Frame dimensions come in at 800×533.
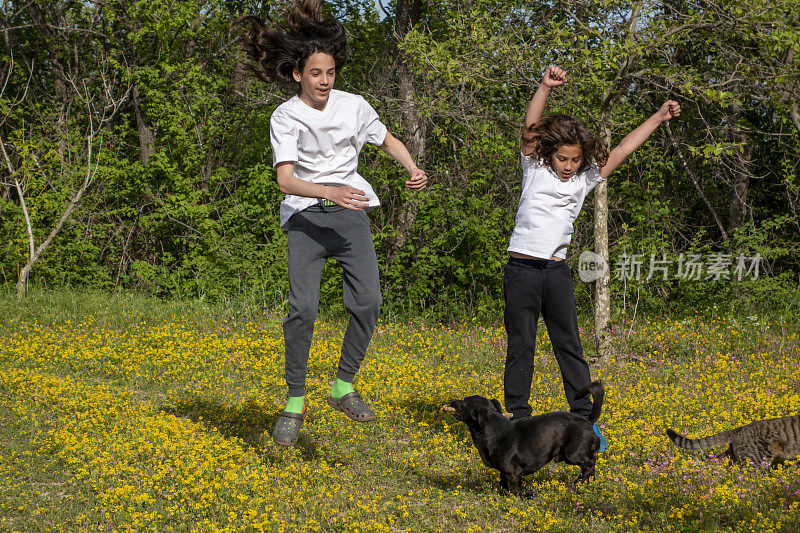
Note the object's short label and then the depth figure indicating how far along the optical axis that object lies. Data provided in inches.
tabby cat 235.5
